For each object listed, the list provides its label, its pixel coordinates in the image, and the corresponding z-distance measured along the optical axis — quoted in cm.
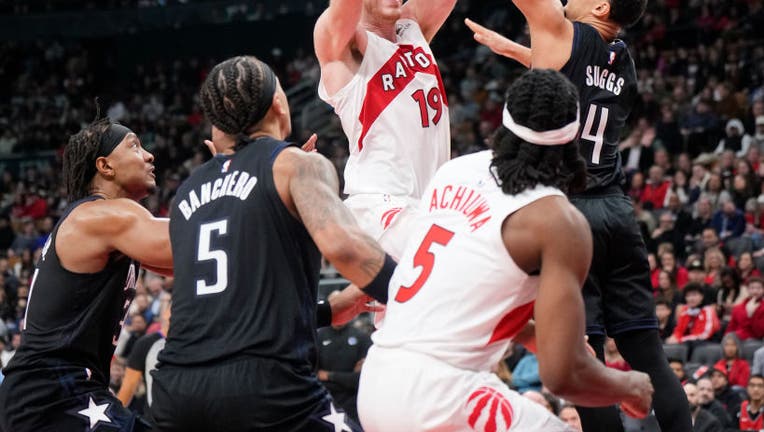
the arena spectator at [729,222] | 1486
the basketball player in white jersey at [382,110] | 571
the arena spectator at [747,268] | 1355
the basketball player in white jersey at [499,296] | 385
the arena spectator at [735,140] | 1665
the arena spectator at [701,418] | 1006
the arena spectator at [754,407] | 1084
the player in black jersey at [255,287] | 406
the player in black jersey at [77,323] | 509
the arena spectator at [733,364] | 1196
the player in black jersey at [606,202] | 540
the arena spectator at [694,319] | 1292
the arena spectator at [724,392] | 1148
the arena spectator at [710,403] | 1077
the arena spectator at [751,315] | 1281
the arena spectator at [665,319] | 1320
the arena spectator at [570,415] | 1032
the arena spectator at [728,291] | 1335
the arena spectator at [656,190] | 1641
